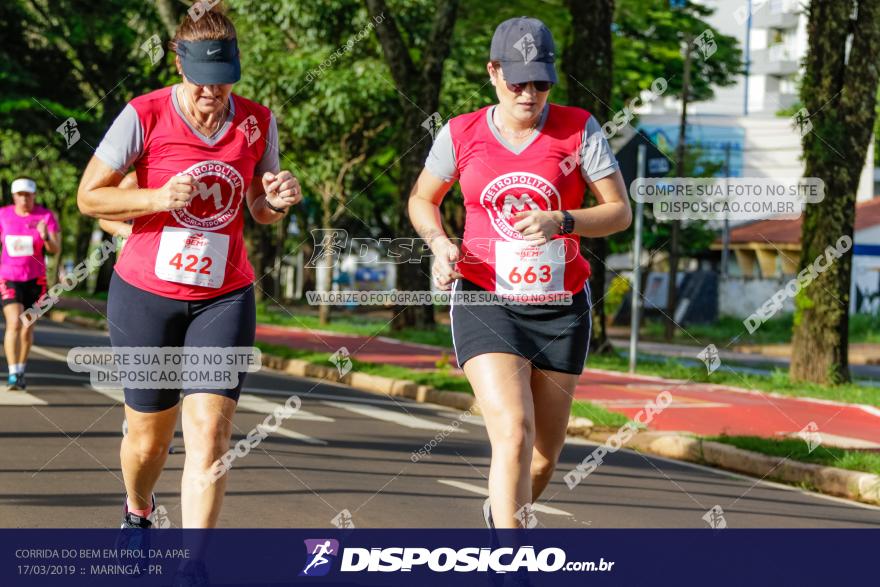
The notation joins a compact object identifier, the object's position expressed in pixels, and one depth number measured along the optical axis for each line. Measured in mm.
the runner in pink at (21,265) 12328
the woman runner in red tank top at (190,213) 4742
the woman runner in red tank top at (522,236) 4969
